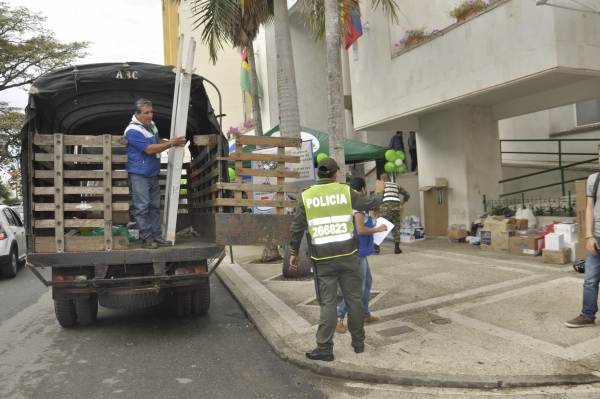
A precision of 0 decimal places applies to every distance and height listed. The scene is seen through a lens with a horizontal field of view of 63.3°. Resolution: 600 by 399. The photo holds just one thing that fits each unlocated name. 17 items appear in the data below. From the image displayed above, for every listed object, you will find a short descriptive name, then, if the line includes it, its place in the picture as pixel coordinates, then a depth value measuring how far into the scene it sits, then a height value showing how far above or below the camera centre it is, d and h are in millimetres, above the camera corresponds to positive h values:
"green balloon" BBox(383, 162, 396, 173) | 12094 +1059
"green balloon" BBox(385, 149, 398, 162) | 12219 +1367
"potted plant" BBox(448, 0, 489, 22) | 9914 +4056
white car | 10586 -306
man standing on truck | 5422 +677
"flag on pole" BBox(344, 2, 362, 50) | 11319 +4523
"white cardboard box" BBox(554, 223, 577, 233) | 8105 -449
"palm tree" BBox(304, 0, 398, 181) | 8070 +2255
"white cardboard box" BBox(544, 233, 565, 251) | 8078 -659
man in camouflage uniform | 10227 +84
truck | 5113 +109
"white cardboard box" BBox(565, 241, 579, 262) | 8023 -799
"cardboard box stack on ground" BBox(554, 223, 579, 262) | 8039 -588
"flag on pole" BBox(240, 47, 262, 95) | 22208 +6538
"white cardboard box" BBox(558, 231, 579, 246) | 8109 -589
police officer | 4465 -376
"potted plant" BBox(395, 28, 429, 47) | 11312 +4029
